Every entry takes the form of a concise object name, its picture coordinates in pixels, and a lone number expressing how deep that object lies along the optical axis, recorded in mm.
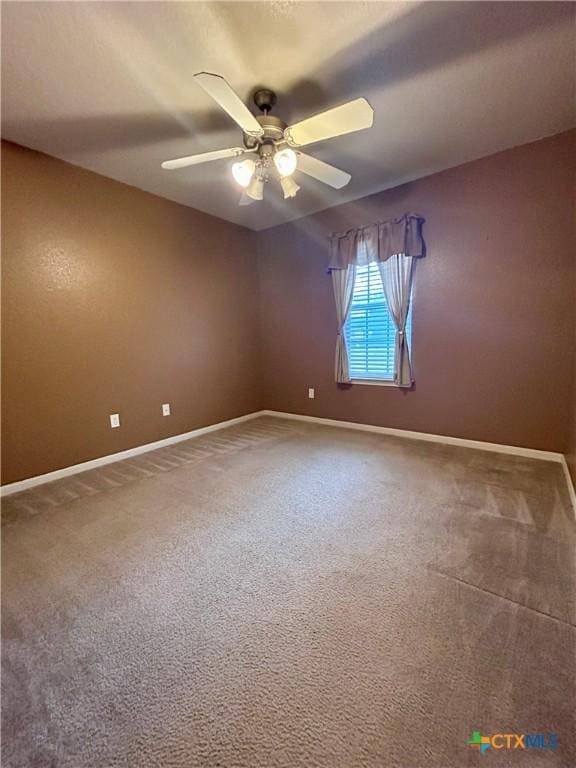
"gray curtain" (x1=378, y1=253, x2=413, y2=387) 3213
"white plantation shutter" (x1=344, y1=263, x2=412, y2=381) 3490
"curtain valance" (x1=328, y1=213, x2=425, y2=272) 3115
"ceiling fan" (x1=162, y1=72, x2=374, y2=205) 1497
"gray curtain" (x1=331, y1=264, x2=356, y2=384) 3623
